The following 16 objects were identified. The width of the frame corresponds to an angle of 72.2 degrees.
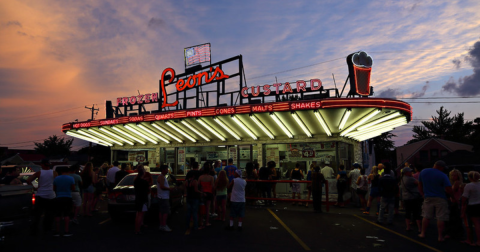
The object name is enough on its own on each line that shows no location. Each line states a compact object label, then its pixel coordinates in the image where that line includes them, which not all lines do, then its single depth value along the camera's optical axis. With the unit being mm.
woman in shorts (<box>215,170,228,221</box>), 10573
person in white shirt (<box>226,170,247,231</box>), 9547
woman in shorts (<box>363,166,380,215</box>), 12180
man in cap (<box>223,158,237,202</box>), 12711
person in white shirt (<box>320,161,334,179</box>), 15855
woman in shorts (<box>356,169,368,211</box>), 13906
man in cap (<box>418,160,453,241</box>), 8164
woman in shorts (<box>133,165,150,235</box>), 8953
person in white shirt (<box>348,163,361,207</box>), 14969
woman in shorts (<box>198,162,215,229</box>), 10219
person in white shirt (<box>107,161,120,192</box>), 13281
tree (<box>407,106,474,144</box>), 65375
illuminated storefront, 16922
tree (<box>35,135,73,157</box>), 81062
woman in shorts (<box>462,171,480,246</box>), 7785
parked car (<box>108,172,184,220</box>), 10250
